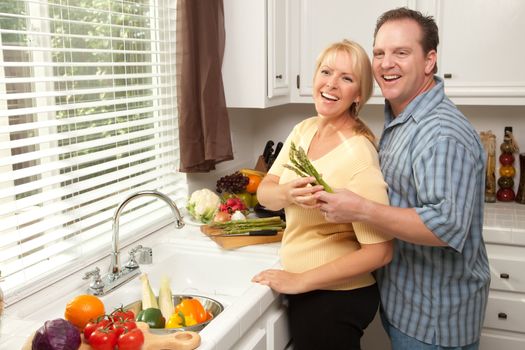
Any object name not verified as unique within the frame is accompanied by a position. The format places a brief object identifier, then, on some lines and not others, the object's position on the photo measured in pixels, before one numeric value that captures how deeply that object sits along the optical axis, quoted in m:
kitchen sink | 2.02
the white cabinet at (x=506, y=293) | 2.44
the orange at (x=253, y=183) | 2.68
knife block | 2.99
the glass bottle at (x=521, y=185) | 2.79
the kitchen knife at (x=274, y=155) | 3.01
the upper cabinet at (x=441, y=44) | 2.50
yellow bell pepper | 1.61
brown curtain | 2.30
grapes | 2.62
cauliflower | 2.35
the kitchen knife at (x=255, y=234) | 2.13
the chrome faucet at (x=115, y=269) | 1.75
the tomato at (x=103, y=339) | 1.22
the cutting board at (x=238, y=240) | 2.10
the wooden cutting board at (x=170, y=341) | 1.28
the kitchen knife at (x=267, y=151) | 3.04
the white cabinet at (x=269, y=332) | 1.63
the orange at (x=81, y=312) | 1.39
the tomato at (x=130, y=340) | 1.22
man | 1.41
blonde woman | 1.57
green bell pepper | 1.59
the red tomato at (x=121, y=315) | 1.29
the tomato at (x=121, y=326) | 1.24
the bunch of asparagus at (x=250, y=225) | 2.18
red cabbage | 1.15
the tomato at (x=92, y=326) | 1.26
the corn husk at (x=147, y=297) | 1.72
